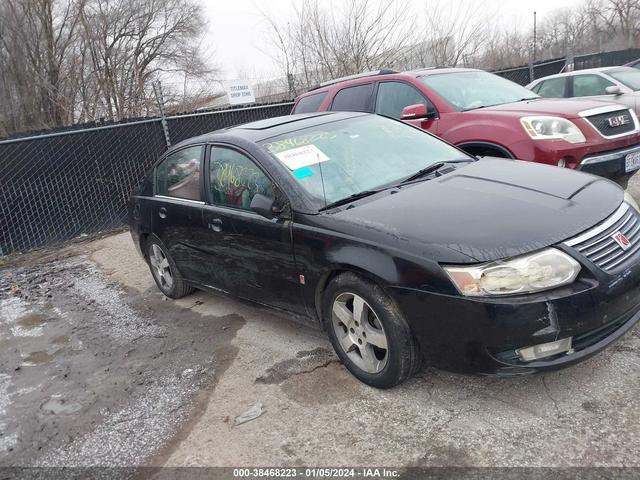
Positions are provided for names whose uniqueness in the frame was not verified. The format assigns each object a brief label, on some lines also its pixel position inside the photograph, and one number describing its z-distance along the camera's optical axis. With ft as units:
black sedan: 8.29
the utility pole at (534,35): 66.82
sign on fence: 39.52
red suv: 15.89
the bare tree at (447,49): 54.44
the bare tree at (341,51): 52.65
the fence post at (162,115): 28.99
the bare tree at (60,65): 71.31
